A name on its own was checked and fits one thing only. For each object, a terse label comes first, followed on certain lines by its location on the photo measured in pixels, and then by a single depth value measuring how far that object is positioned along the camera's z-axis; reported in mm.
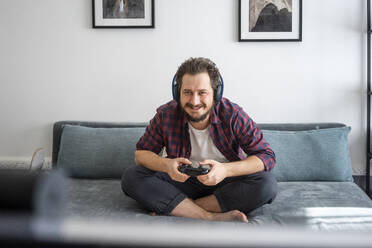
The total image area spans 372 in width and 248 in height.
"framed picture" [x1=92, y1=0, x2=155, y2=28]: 2320
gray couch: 1548
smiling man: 1458
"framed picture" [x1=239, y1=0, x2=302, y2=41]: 2266
